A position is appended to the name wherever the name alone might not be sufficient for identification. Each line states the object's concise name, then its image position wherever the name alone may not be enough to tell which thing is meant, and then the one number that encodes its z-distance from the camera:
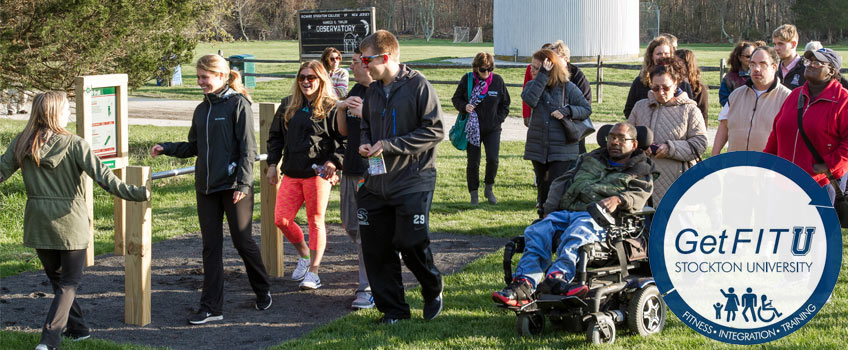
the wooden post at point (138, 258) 6.41
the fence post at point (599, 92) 24.88
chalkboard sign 19.94
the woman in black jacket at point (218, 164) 6.36
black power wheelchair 5.70
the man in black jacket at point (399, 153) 6.00
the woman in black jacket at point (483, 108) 10.84
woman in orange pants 7.05
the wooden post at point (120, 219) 8.34
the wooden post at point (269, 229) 7.82
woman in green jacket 5.62
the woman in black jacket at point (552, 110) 8.74
